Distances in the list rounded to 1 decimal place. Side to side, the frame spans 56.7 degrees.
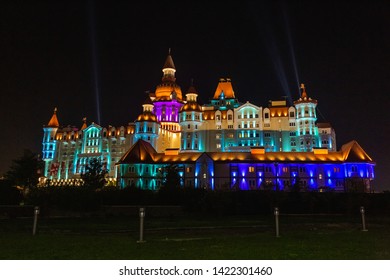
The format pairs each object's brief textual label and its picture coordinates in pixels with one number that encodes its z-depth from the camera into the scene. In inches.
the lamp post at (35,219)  677.9
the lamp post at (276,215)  660.7
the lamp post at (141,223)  579.9
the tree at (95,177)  2382.6
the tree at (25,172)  2354.8
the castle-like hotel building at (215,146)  2768.2
